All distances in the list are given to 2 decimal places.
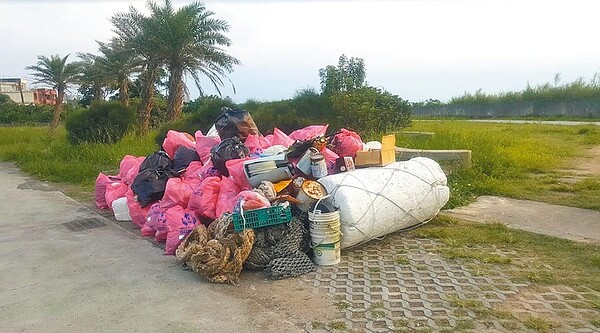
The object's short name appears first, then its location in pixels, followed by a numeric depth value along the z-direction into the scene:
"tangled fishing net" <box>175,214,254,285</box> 3.53
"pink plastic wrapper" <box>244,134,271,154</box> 5.68
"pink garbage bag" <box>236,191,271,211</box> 3.87
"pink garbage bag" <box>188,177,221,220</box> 4.54
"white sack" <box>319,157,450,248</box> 3.96
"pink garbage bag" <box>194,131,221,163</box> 5.86
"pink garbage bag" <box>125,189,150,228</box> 5.25
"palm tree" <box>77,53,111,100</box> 17.53
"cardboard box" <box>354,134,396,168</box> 4.78
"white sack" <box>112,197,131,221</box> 5.65
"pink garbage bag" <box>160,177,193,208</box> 4.80
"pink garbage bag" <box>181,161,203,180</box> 5.31
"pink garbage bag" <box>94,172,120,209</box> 6.43
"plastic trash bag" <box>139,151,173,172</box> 5.60
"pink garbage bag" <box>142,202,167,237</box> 4.84
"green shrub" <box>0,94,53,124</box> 31.81
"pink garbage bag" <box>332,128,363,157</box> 5.37
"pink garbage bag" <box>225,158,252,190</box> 4.53
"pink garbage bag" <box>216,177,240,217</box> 4.36
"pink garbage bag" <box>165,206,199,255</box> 4.30
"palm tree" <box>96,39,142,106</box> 14.42
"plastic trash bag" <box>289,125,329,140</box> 5.68
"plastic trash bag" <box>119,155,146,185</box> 6.19
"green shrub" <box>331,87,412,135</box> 9.91
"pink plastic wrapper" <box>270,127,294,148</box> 5.79
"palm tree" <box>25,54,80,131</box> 21.14
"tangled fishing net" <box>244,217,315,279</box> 3.62
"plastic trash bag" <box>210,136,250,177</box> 4.98
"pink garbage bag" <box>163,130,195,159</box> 6.32
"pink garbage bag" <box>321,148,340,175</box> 4.91
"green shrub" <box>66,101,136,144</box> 12.30
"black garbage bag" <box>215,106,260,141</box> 5.97
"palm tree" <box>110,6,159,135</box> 13.52
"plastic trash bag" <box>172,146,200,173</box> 5.84
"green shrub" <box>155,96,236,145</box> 10.48
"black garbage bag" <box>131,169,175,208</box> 5.25
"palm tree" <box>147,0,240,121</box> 13.30
